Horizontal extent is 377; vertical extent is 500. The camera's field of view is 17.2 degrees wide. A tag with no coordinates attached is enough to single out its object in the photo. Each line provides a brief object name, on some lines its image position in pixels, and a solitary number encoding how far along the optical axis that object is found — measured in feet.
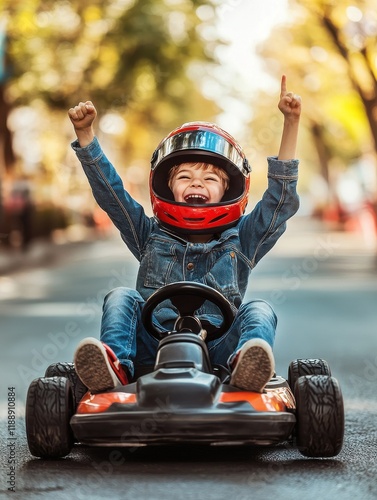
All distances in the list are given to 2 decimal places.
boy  17.79
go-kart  15.08
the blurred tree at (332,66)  87.92
